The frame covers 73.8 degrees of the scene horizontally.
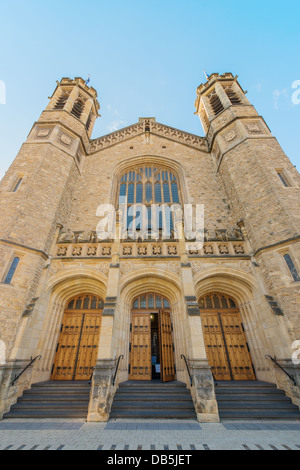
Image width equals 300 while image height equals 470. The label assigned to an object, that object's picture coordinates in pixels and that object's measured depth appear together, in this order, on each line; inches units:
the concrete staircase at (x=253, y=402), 218.1
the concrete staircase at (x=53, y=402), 225.3
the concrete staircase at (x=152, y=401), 220.2
